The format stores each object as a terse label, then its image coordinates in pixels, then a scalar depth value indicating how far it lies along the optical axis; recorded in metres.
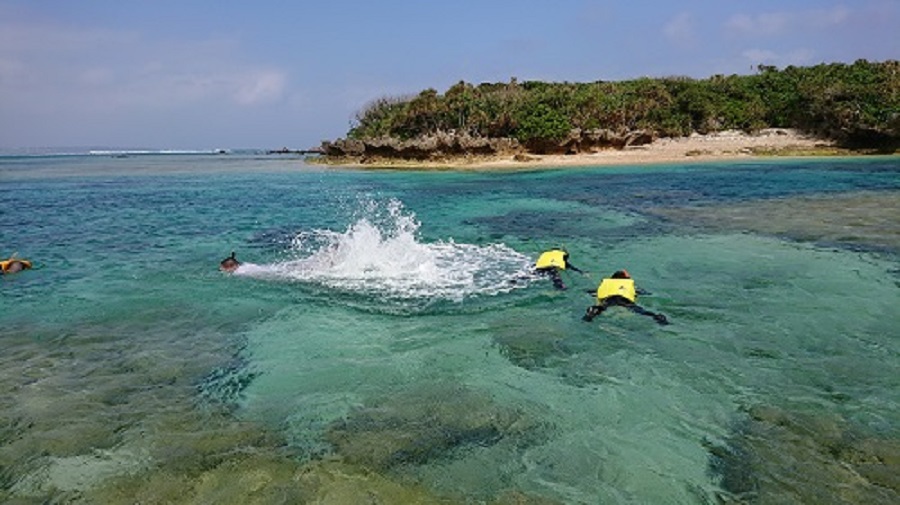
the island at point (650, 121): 55.28
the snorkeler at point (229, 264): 15.16
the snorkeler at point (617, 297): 11.21
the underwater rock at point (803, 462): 5.86
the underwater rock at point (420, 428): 6.72
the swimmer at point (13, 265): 15.41
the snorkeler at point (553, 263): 13.92
